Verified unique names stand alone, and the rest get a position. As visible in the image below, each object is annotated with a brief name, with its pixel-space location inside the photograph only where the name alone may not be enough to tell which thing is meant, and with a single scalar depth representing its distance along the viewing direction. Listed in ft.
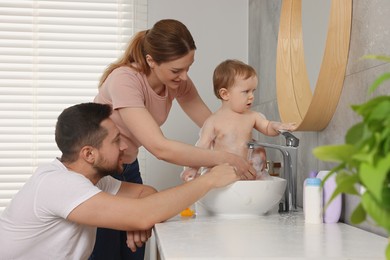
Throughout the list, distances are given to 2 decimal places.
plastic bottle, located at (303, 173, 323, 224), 4.91
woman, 5.55
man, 4.77
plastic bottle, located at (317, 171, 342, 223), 4.94
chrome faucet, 5.65
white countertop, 3.41
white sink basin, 5.09
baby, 5.92
